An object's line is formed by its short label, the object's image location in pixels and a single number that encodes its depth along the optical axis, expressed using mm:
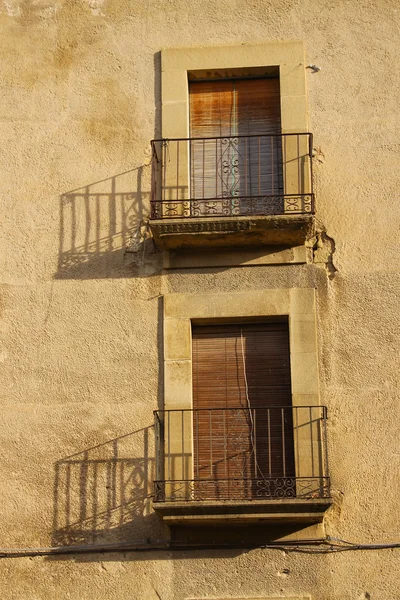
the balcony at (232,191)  9898
